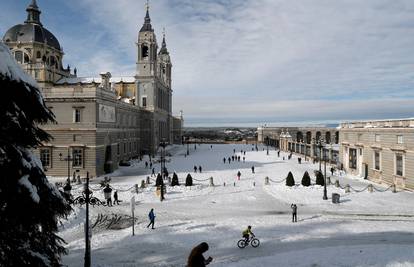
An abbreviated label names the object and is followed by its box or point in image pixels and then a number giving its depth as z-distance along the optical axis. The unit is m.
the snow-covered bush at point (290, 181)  34.72
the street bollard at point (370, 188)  31.95
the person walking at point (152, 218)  20.91
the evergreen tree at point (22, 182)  7.69
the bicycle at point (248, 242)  17.39
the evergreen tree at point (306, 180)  34.47
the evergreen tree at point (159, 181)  32.56
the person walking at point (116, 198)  28.23
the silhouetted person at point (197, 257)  7.70
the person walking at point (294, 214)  22.24
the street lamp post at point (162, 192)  29.40
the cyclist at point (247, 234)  17.30
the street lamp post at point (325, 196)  29.32
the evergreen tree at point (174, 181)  35.41
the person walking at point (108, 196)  25.92
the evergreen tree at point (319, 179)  34.62
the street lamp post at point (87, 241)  14.40
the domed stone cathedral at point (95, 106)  42.81
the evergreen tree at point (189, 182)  35.03
